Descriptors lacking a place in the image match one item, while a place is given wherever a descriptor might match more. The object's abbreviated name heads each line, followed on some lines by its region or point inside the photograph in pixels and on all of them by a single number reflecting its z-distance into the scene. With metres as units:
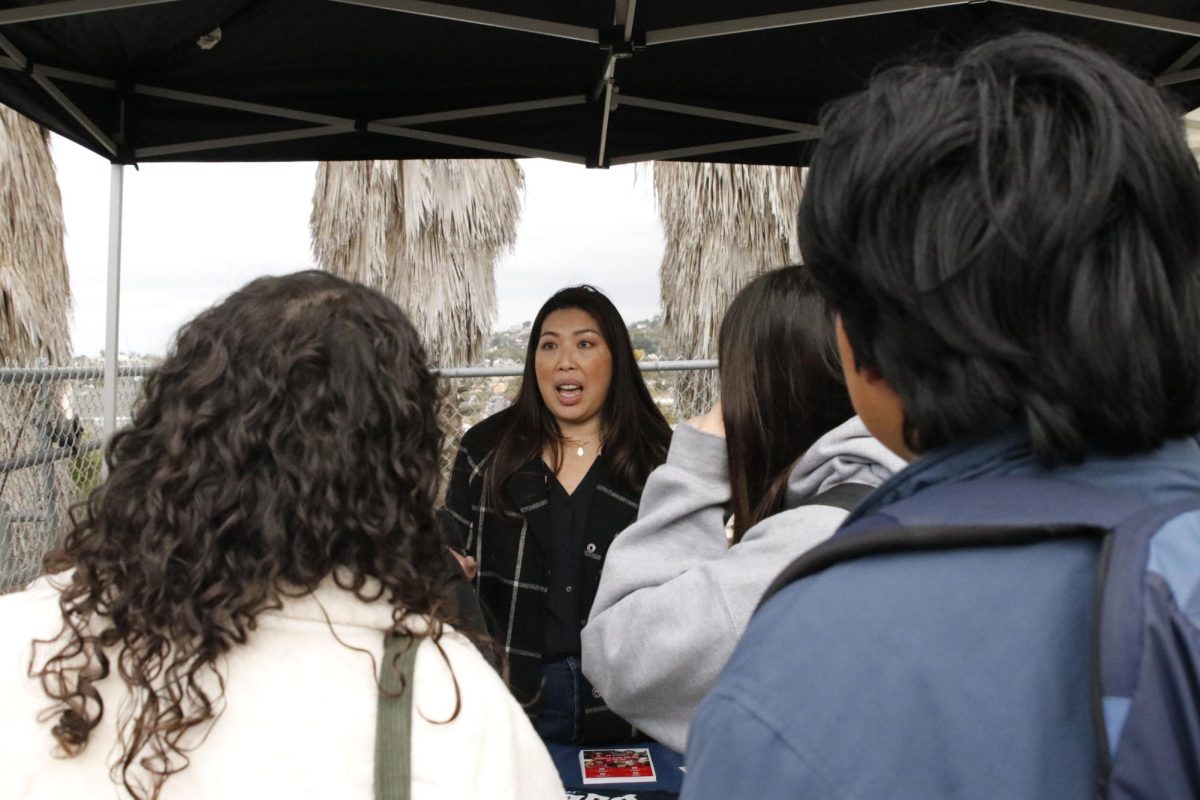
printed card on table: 2.36
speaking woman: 3.03
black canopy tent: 2.89
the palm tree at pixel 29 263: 7.25
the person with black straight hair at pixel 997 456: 0.67
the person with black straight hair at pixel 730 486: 1.60
